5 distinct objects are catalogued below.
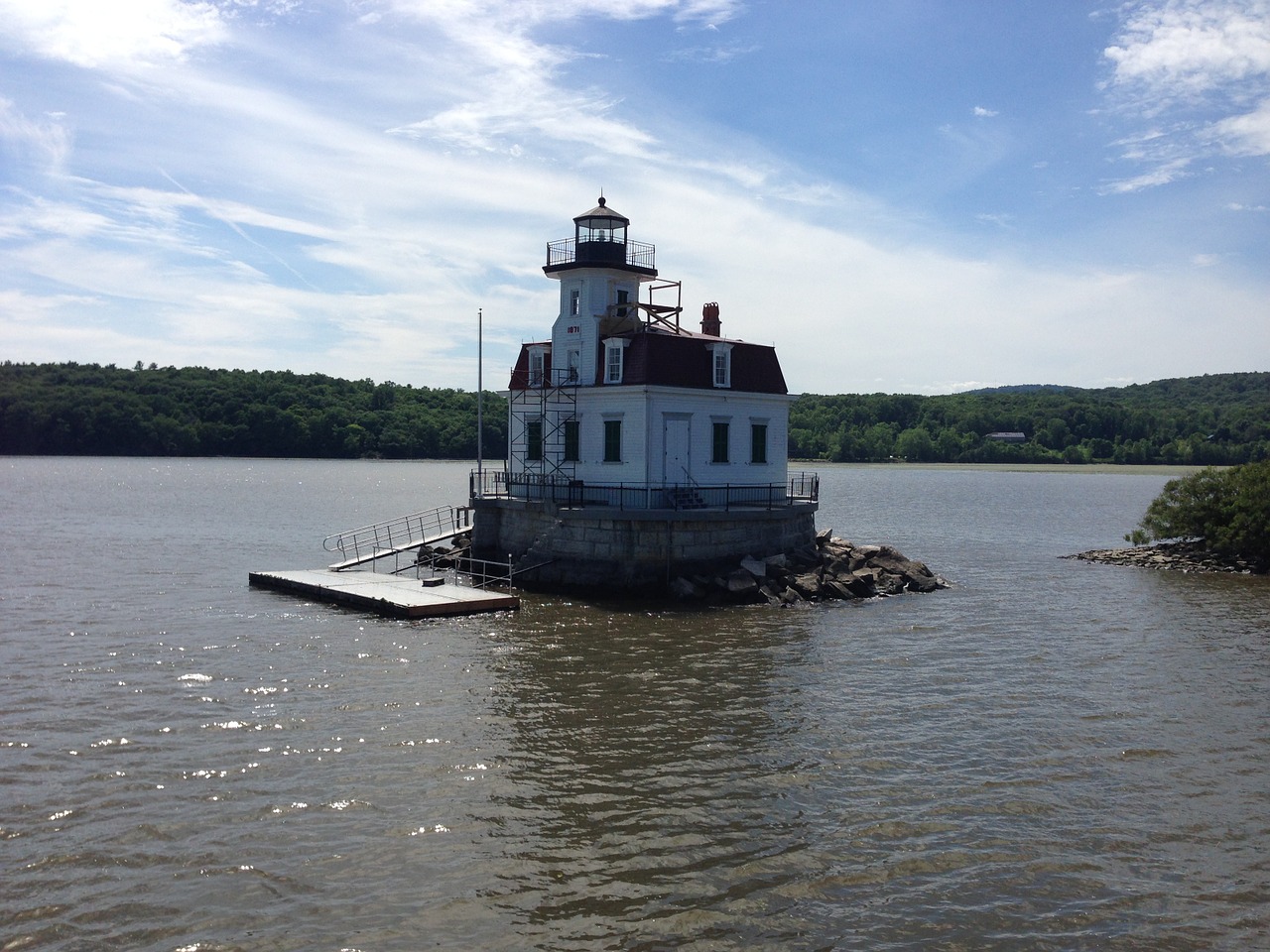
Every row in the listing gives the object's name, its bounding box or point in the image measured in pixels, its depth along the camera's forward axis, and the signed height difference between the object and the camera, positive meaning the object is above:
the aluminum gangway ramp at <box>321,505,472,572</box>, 35.09 -3.74
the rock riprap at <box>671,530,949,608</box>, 29.64 -3.57
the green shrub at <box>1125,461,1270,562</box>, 39.31 -1.92
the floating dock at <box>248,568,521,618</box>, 27.05 -3.81
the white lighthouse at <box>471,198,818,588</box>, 30.46 +0.44
